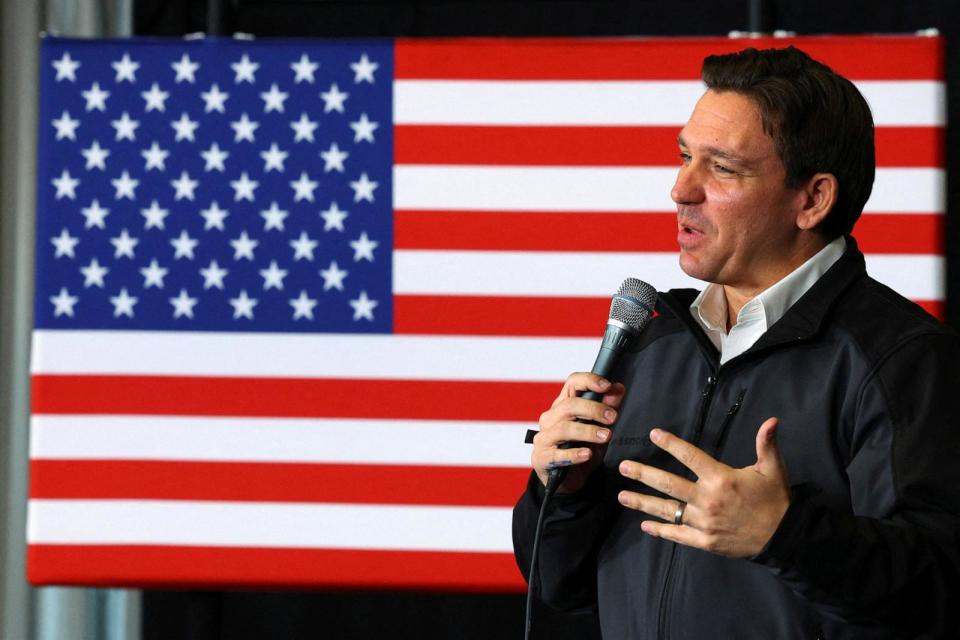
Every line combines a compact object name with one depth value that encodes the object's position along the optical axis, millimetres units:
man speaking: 7377
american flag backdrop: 8478
